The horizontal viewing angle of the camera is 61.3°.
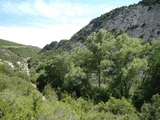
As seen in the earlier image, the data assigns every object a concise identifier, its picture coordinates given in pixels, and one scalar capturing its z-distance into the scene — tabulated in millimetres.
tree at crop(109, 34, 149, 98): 21525
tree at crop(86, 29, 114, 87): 23766
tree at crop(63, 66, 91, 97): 24322
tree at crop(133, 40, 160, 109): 20821
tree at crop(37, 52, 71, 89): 29911
